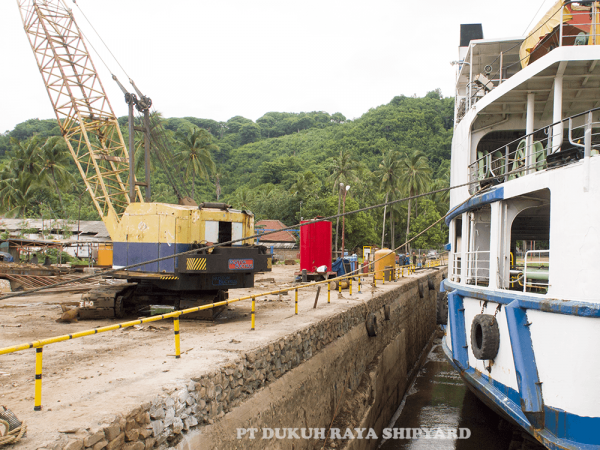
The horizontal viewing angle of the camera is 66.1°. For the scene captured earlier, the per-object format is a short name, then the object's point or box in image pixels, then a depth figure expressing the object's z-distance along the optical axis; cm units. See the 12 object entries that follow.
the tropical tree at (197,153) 5029
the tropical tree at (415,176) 5250
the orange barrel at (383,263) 2098
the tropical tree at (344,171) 5384
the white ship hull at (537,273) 583
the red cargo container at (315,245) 1856
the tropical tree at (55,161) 4394
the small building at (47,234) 2658
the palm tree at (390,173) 5472
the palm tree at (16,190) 4134
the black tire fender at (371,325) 1143
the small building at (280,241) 4581
